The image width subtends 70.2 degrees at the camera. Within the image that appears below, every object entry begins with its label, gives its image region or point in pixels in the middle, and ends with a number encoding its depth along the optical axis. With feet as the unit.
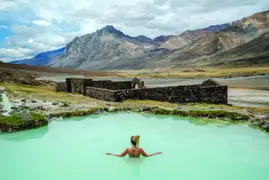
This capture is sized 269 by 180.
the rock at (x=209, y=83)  51.94
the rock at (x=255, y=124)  29.26
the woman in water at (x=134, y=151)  20.39
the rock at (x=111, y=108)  38.19
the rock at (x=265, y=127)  27.44
